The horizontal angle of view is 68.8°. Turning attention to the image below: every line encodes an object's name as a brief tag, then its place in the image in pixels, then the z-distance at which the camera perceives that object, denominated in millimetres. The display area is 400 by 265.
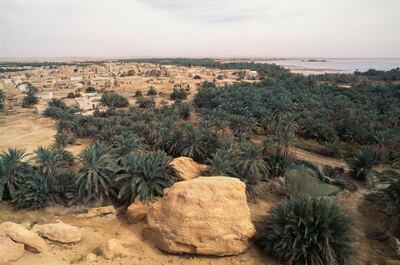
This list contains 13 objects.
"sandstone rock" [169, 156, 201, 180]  21497
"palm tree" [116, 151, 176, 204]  20391
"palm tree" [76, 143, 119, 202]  21391
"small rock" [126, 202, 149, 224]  19109
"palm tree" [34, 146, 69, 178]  23547
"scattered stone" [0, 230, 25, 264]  13180
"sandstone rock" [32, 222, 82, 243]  15555
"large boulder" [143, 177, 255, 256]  15414
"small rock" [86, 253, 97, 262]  14390
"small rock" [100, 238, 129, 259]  14721
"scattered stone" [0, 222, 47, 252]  14055
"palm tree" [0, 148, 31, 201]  22094
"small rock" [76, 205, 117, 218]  20094
